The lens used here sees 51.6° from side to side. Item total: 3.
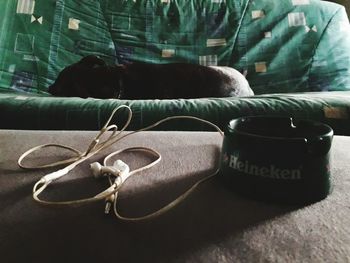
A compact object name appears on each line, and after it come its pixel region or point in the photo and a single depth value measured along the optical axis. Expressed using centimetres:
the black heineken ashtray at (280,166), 37
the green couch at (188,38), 167
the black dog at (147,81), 149
